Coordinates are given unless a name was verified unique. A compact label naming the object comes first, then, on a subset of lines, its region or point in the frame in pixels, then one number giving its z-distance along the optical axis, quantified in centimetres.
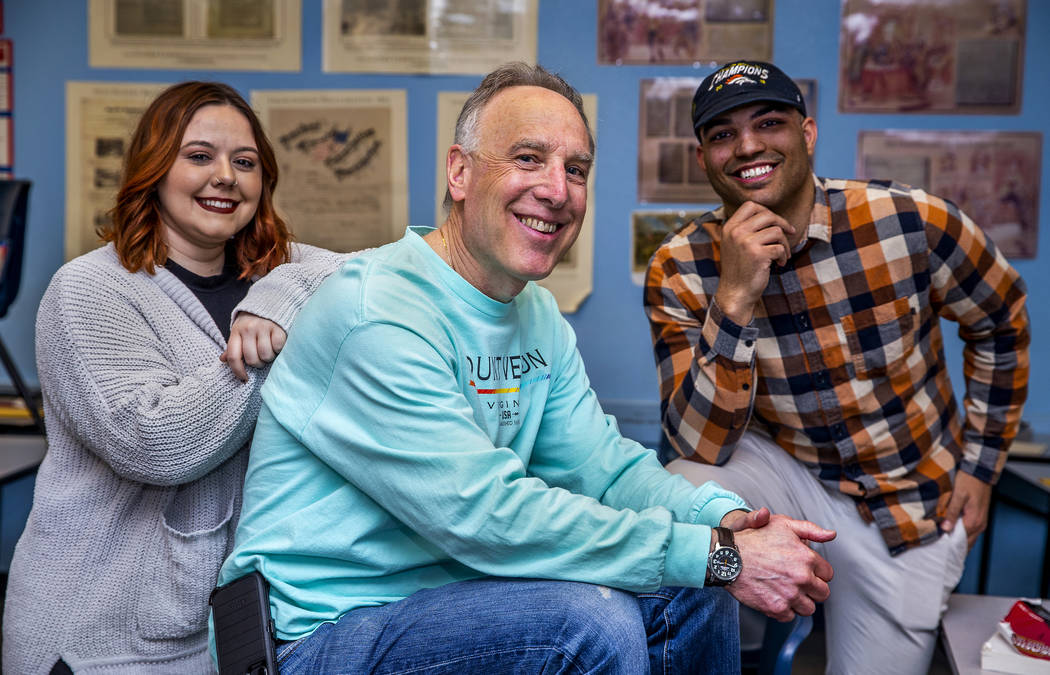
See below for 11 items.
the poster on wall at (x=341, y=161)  267
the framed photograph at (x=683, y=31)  254
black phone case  113
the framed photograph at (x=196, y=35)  266
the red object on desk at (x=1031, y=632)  150
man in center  110
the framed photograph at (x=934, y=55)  249
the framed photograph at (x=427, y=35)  260
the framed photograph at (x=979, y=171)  253
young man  176
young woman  133
